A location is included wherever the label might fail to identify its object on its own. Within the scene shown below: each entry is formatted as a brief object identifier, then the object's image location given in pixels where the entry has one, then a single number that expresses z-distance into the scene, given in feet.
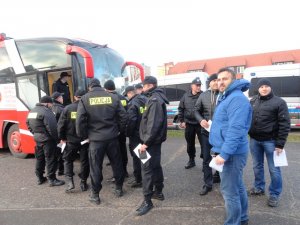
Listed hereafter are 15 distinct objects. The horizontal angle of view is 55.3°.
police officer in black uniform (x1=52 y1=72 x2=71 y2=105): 22.34
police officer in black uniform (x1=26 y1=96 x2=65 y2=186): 17.13
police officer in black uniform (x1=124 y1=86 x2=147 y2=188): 15.69
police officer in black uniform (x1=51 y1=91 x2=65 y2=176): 18.42
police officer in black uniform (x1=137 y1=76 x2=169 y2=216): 13.05
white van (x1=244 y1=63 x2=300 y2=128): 36.86
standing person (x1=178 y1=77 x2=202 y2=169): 18.71
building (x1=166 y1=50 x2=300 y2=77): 147.54
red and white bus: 21.57
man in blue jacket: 9.39
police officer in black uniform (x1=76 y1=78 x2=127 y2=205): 14.06
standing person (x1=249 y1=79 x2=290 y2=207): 12.77
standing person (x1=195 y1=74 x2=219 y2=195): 15.02
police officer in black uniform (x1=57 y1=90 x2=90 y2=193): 16.05
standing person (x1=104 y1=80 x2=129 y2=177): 18.44
